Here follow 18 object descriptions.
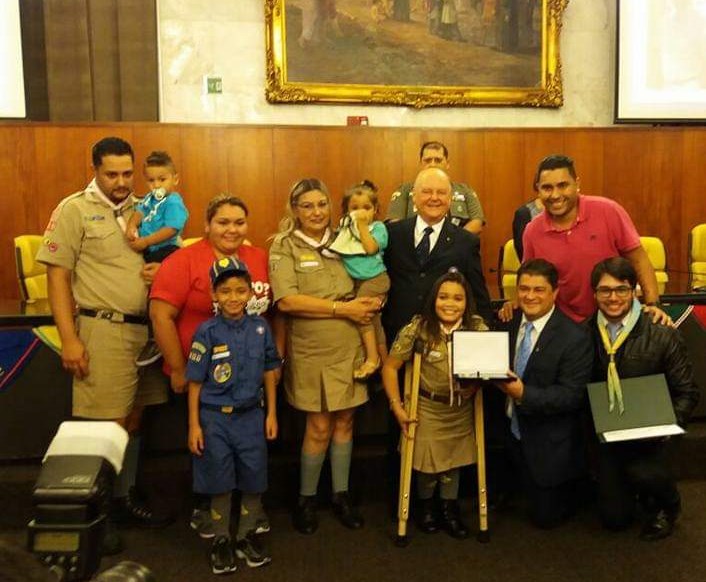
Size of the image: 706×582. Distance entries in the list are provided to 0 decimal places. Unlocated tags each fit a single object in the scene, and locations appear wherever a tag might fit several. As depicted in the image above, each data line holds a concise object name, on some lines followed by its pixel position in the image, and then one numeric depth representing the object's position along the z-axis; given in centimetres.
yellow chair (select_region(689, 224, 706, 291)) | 505
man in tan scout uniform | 271
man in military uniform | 447
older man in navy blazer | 288
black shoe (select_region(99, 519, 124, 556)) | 270
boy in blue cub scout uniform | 260
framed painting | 617
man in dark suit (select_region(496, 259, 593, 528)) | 285
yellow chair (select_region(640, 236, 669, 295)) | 479
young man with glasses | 283
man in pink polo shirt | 295
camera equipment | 89
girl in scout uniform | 278
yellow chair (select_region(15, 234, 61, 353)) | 420
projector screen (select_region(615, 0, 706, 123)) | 636
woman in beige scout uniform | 281
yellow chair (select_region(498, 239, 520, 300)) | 475
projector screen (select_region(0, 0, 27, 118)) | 554
